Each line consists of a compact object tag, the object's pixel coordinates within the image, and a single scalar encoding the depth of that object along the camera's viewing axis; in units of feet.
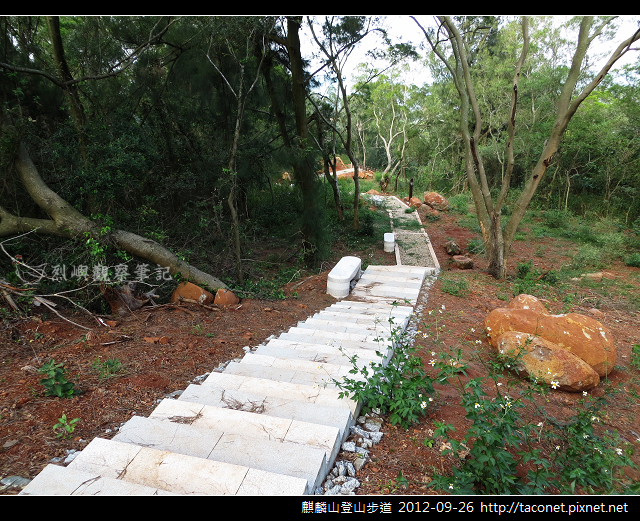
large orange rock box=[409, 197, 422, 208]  50.52
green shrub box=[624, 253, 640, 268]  27.14
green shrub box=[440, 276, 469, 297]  19.15
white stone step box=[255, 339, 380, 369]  9.75
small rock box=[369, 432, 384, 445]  7.05
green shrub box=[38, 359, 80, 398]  8.17
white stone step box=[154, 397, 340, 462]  6.15
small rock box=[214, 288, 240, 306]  18.12
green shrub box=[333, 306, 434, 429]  7.31
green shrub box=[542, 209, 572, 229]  40.04
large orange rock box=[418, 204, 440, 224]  45.11
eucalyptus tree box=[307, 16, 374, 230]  29.55
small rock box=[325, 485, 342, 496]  5.55
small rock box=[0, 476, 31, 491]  5.46
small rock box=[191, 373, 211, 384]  9.55
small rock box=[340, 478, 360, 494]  5.60
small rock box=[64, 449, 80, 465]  6.13
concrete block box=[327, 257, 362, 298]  20.39
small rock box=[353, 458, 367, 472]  6.24
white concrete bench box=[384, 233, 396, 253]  33.37
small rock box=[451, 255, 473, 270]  27.58
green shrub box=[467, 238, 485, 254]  32.01
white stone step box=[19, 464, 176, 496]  4.53
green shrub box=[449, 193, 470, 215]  48.54
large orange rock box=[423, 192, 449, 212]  49.10
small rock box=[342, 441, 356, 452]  6.63
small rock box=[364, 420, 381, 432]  7.45
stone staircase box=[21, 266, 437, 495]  4.81
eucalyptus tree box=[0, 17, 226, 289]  16.11
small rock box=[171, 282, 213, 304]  17.71
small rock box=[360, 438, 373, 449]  6.85
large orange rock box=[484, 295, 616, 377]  11.21
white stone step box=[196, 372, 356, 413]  7.77
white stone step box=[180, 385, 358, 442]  7.06
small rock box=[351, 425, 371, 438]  7.18
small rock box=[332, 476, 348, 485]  5.79
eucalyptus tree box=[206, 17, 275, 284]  19.83
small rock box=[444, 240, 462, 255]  32.59
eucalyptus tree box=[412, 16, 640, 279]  19.86
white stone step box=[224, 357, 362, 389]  8.76
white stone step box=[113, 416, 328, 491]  5.54
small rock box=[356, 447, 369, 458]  6.56
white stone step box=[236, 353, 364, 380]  9.05
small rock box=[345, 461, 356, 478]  6.07
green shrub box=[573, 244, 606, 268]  27.88
